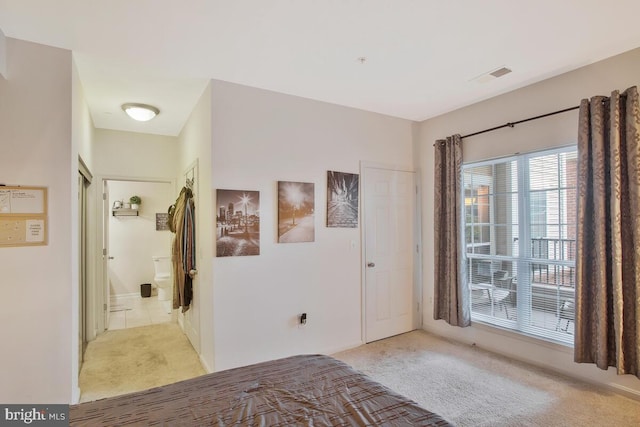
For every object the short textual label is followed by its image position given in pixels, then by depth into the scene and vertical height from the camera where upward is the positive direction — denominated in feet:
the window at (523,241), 9.68 -0.87
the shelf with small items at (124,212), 19.72 +0.41
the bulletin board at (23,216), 7.16 +0.09
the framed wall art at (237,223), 9.45 -0.15
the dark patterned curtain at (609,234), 7.92 -0.51
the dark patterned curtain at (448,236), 11.92 -0.80
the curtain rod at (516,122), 9.39 +3.01
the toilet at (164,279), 16.98 -3.16
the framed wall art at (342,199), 11.61 +0.63
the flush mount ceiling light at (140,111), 11.04 +3.68
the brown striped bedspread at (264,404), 4.11 -2.58
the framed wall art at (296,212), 10.54 +0.17
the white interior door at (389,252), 12.53 -1.44
